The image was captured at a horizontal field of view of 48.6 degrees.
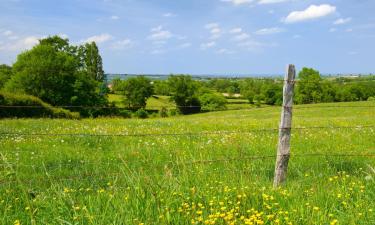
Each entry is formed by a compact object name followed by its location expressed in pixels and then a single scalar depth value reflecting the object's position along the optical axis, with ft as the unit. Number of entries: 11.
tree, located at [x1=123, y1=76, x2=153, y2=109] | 361.57
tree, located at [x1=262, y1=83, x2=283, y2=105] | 375.66
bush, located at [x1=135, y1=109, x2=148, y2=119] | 268.70
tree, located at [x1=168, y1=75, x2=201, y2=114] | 371.76
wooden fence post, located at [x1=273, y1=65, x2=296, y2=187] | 22.16
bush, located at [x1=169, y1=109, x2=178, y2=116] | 299.97
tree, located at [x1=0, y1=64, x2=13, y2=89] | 266.14
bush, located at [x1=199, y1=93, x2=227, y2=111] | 368.27
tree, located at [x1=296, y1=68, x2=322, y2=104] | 308.81
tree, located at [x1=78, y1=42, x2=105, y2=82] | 297.88
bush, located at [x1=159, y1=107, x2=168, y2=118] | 276.21
